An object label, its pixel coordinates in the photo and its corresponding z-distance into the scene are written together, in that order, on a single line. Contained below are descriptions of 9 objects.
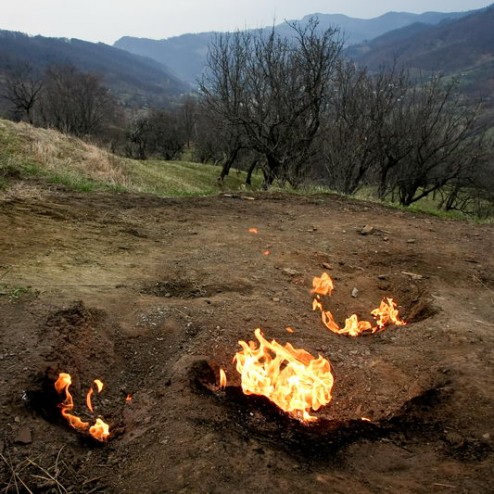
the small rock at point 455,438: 3.75
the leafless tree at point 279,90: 17.80
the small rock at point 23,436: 3.39
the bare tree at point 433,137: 23.67
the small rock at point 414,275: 7.11
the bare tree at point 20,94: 44.93
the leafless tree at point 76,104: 51.88
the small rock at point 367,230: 9.08
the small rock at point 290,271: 7.03
